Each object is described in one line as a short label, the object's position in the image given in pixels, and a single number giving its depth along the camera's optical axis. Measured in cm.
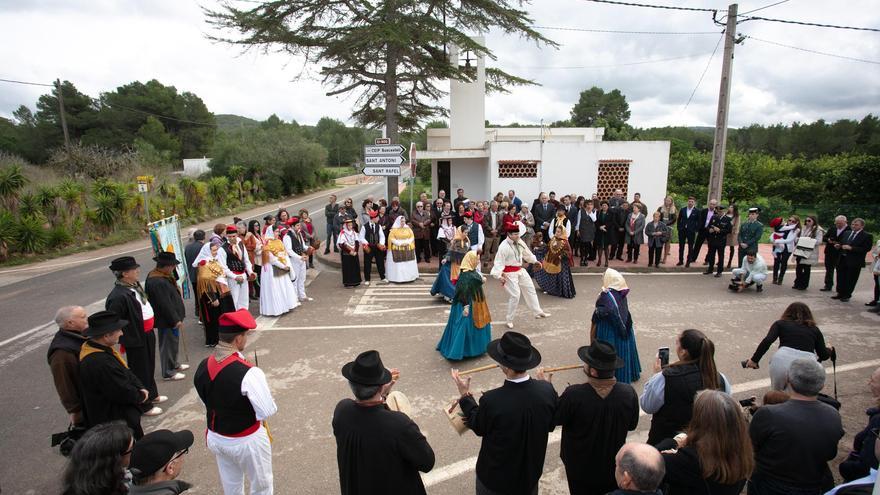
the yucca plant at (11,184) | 1609
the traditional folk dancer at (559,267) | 970
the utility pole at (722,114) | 1240
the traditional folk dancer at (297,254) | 966
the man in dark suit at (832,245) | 954
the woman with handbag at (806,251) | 984
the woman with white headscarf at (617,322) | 561
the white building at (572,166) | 1634
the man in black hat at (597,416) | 295
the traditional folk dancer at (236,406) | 328
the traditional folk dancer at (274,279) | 884
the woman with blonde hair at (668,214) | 1241
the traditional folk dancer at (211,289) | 719
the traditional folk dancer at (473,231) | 1030
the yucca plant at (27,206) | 1641
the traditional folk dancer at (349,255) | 1054
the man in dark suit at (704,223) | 1167
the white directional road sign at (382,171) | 1259
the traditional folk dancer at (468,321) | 666
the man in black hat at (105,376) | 390
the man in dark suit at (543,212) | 1259
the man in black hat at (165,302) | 599
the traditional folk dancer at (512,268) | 798
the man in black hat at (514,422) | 289
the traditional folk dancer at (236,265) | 782
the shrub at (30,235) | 1553
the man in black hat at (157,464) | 232
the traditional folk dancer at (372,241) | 1102
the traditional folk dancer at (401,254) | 1105
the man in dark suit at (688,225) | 1190
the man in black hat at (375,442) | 262
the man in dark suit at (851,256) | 909
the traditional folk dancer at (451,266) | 898
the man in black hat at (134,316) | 518
